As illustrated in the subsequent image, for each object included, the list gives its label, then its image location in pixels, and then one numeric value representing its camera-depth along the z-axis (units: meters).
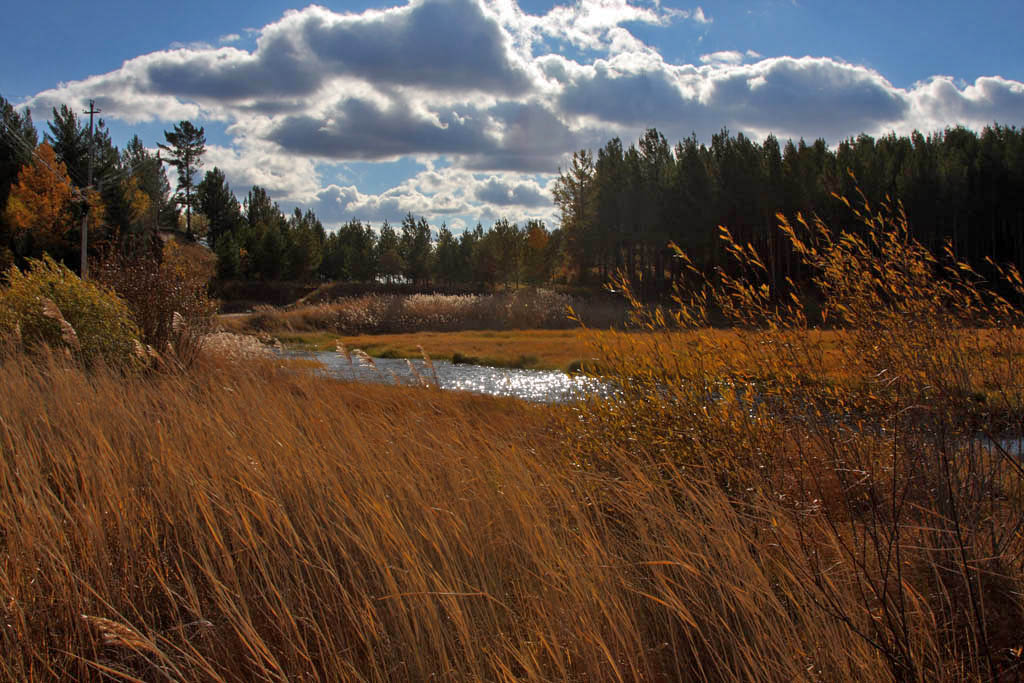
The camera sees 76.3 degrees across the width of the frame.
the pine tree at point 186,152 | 71.25
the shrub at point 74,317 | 8.30
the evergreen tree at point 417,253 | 62.06
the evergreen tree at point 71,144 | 45.34
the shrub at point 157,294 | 9.57
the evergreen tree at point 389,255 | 61.28
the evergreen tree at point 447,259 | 59.66
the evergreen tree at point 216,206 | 69.00
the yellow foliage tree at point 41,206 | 35.78
